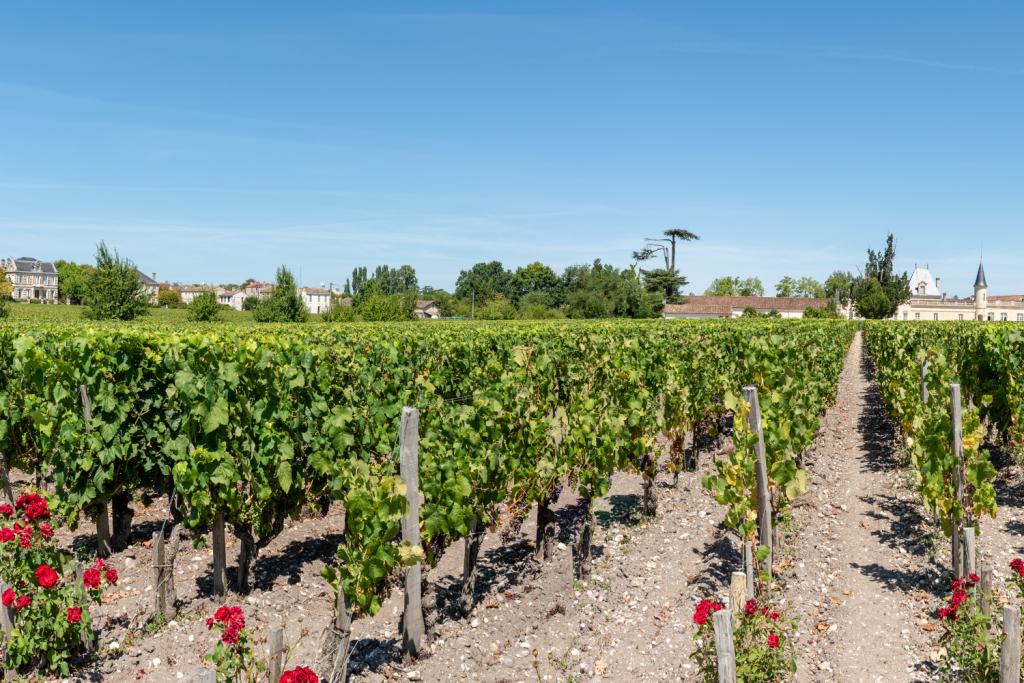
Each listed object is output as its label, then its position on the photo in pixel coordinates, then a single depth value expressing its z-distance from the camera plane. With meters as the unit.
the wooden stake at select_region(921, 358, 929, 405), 8.49
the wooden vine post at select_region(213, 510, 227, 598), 5.08
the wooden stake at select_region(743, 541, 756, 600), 4.86
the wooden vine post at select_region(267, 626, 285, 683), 3.26
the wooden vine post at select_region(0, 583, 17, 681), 3.87
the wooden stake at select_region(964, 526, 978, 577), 5.00
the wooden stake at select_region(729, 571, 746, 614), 4.06
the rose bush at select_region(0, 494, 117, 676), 3.81
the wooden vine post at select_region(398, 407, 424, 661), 4.20
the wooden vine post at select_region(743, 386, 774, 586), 5.32
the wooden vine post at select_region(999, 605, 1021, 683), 3.44
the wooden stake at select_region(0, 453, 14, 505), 5.70
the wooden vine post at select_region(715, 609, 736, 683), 3.40
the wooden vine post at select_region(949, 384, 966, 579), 5.38
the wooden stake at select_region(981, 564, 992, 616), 4.34
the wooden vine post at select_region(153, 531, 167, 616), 4.73
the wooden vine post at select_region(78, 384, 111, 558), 5.67
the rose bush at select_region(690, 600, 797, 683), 3.69
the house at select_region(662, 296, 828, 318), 83.88
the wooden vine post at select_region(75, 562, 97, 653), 4.13
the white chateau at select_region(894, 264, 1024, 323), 93.81
